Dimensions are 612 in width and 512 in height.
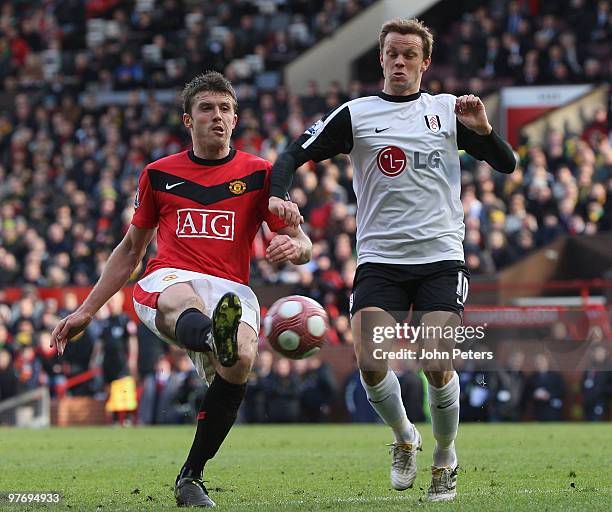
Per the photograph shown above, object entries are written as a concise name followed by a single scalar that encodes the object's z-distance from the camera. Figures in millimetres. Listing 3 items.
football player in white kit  14531
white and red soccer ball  14266
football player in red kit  13875
